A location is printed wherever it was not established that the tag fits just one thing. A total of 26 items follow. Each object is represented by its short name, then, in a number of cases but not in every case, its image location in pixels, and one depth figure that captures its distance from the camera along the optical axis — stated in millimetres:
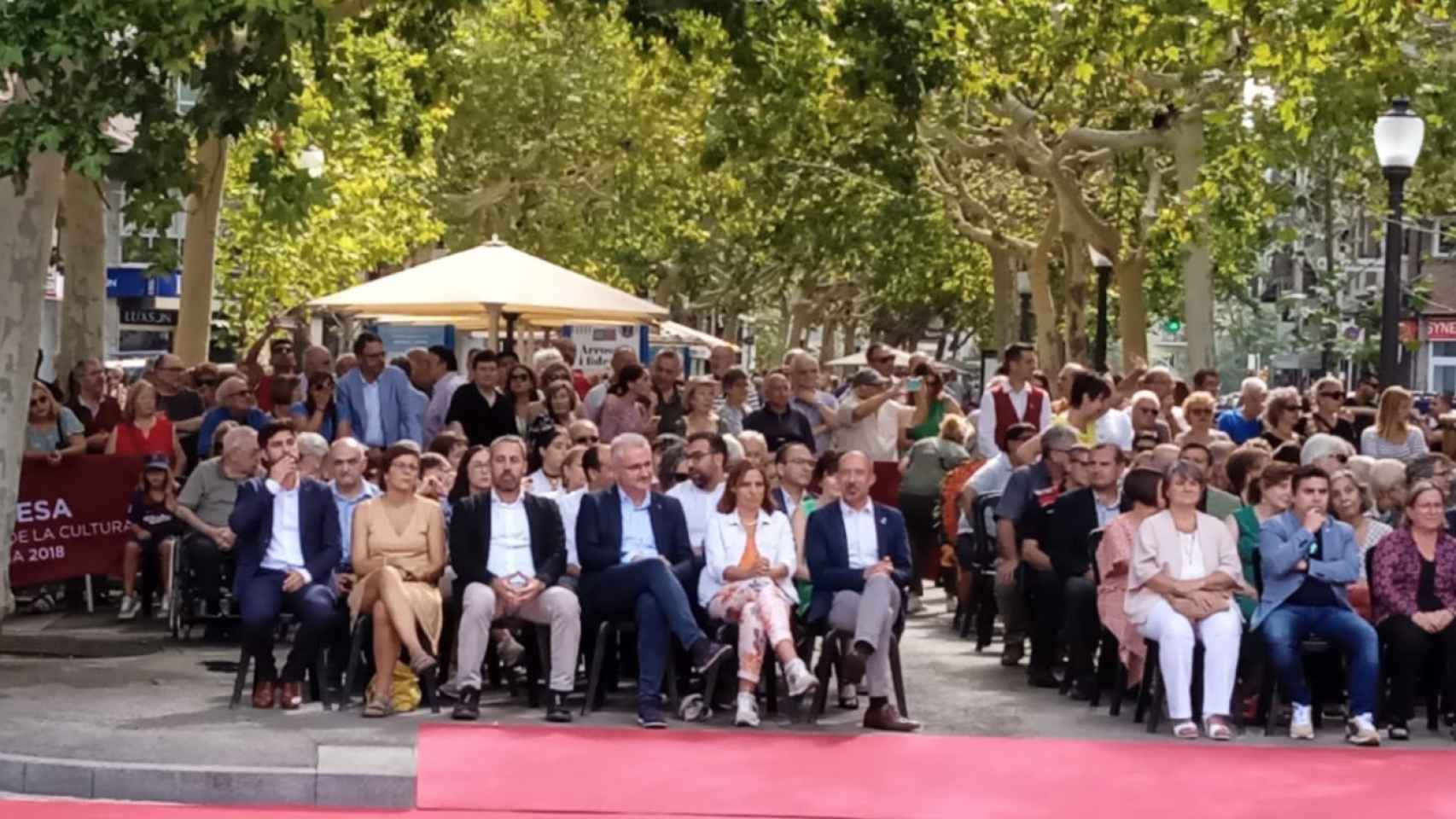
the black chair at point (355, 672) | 14156
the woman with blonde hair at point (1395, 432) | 19141
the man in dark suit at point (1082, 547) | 15273
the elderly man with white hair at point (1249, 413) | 21297
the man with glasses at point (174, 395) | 21125
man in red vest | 20016
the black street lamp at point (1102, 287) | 35531
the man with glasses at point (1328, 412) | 20828
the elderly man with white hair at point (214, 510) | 17000
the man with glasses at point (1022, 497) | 16125
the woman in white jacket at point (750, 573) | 13961
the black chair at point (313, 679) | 14141
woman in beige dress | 14023
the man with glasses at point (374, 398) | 20234
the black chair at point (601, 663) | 14258
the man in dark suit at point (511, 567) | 14008
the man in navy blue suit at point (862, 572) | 13984
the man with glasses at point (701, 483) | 14961
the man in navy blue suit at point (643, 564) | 14000
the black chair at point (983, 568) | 17328
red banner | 18609
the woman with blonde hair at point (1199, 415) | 19080
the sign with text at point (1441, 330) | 82500
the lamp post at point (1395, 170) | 20438
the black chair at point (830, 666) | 14203
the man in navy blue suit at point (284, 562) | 14180
